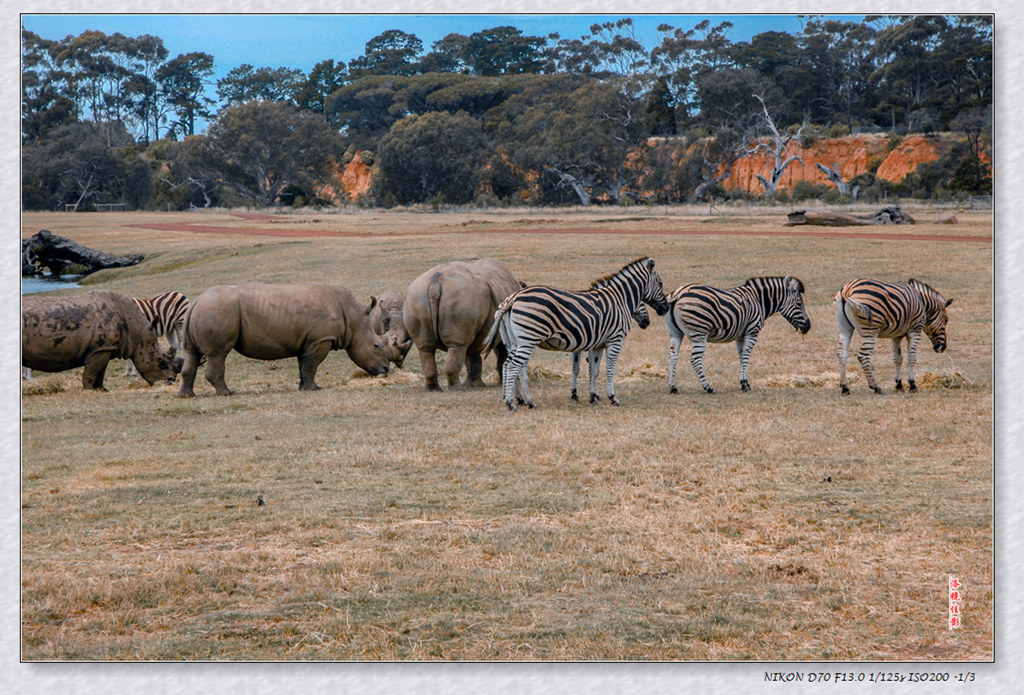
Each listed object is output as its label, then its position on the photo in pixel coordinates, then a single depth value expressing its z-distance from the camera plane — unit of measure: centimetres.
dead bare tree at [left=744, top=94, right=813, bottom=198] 4523
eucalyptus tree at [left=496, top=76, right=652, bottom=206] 4462
